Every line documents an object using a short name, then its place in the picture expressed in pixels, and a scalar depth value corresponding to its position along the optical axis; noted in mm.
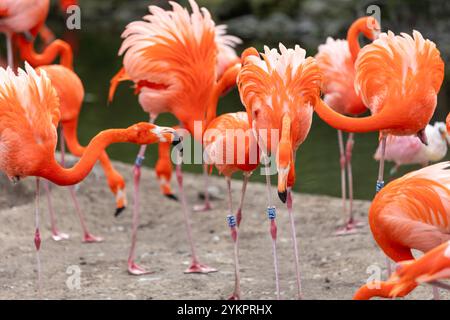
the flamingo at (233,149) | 9437
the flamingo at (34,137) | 9156
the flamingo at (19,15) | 12852
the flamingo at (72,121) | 11953
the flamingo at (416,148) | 12274
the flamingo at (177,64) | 10805
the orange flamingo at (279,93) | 8680
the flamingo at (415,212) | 7590
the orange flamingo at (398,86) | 9156
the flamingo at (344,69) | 12148
